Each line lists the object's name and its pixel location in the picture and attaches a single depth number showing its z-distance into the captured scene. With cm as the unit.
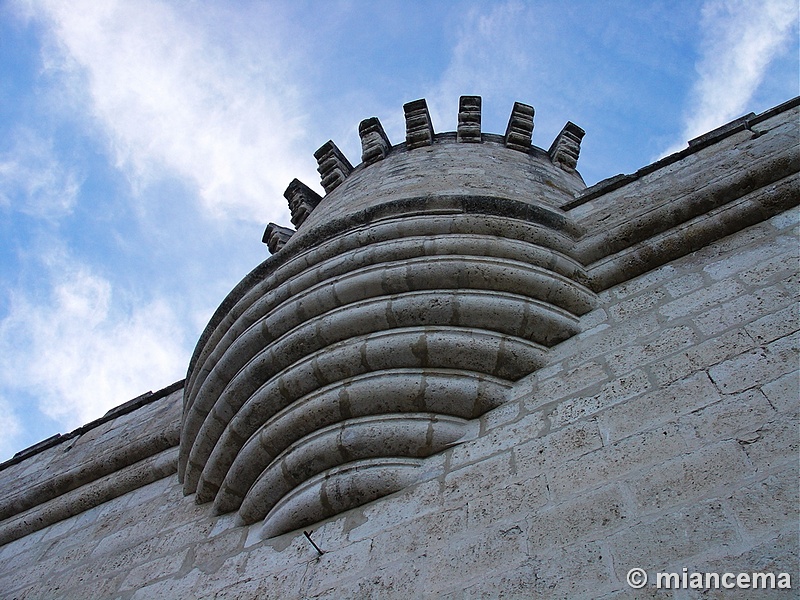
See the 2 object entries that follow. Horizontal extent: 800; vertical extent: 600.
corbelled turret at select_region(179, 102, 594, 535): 325
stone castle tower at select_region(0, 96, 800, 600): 238
